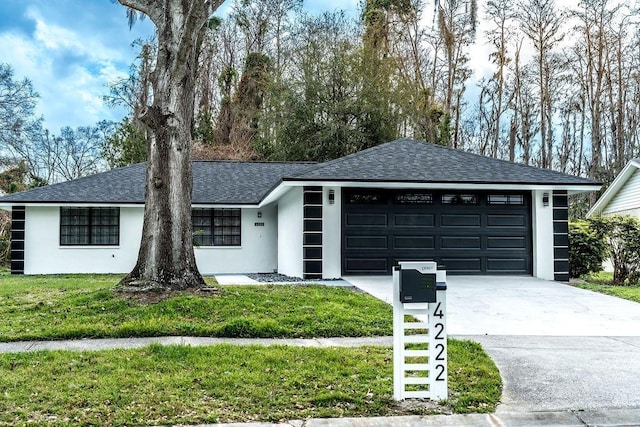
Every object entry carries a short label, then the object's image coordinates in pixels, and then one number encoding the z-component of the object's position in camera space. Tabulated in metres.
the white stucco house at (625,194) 21.17
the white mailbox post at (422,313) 4.06
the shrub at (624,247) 13.11
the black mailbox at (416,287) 4.06
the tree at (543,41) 26.56
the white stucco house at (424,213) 12.59
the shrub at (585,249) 13.95
